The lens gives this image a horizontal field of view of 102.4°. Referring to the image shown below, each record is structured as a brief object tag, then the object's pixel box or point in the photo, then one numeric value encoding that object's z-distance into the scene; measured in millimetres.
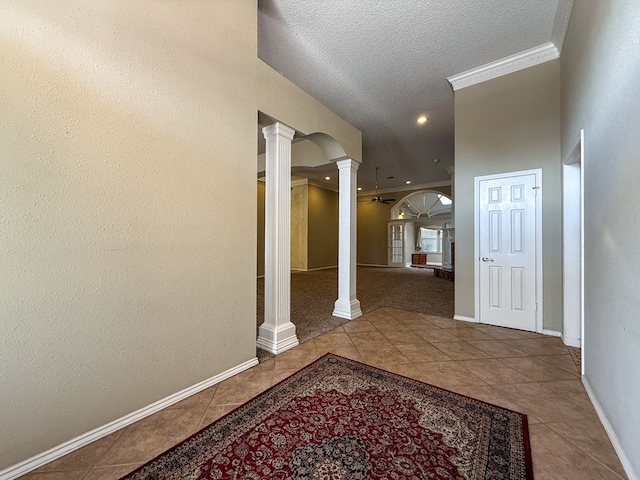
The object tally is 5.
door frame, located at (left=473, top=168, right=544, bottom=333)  3039
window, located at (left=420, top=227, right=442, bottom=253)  13500
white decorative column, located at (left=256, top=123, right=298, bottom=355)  2625
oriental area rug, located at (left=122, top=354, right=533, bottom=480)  1228
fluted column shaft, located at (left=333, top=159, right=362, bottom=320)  3746
